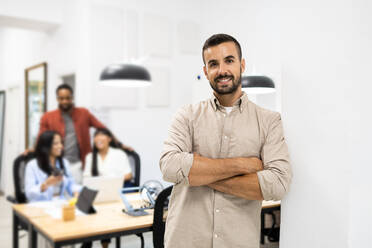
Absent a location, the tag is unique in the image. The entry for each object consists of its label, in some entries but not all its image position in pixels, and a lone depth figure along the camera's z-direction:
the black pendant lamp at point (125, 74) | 2.17
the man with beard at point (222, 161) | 1.05
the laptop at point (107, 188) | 2.04
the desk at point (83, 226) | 1.53
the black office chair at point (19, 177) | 2.23
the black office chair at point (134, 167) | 2.11
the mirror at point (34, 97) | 4.03
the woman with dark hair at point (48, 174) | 2.18
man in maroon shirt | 2.71
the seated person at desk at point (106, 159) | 2.29
